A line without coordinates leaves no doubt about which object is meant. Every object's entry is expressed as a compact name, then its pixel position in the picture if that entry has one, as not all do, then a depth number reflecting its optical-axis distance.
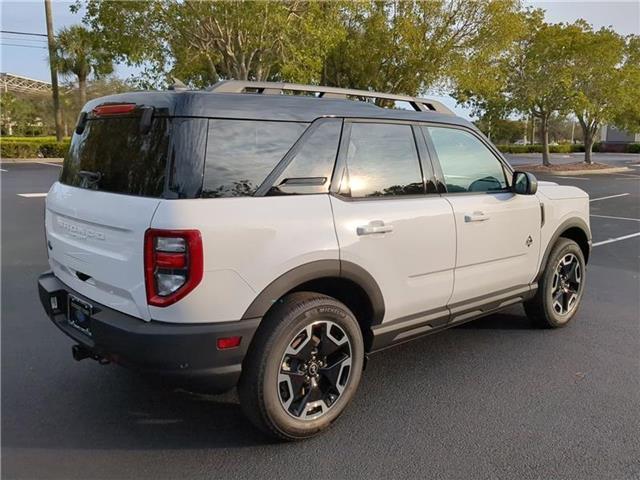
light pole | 31.44
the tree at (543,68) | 22.66
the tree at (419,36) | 21.38
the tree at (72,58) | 34.31
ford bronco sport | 2.56
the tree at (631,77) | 23.50
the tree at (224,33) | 15.24
